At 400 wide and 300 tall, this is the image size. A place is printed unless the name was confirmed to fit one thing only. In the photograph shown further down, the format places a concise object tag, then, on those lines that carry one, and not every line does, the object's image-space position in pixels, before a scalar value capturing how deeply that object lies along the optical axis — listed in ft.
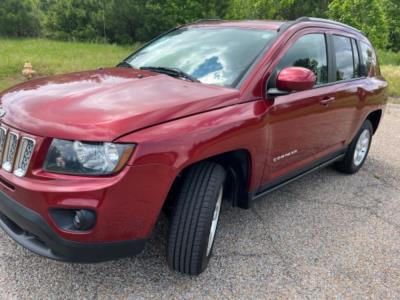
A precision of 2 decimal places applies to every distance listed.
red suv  7.09
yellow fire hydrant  34.99
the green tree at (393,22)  138.21
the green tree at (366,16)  92.63
